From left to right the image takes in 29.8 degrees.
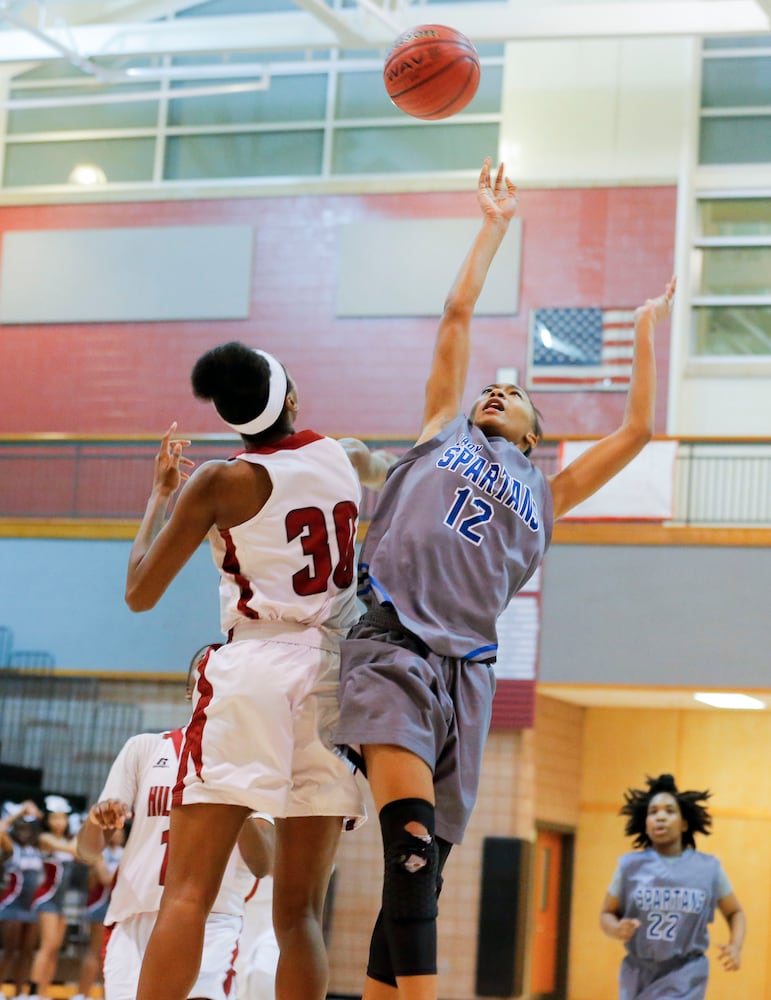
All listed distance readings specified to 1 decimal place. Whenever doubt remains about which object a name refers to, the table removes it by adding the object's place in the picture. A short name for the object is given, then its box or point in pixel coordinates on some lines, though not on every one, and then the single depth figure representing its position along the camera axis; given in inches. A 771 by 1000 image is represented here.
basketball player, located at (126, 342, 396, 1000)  132.1
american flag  611.5
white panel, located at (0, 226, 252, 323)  665.6
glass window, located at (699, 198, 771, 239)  627.2
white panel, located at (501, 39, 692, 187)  629.0
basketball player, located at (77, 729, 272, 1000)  183.2
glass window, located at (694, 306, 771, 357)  619.2
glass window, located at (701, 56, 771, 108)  635.5
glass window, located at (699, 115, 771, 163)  629.0
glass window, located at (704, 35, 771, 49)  638.5
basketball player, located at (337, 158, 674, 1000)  125.3
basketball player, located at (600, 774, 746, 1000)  305.4
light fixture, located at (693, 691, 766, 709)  522.3
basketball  246.2
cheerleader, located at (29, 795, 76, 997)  473.7
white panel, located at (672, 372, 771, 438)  605.9
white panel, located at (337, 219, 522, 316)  633.0
